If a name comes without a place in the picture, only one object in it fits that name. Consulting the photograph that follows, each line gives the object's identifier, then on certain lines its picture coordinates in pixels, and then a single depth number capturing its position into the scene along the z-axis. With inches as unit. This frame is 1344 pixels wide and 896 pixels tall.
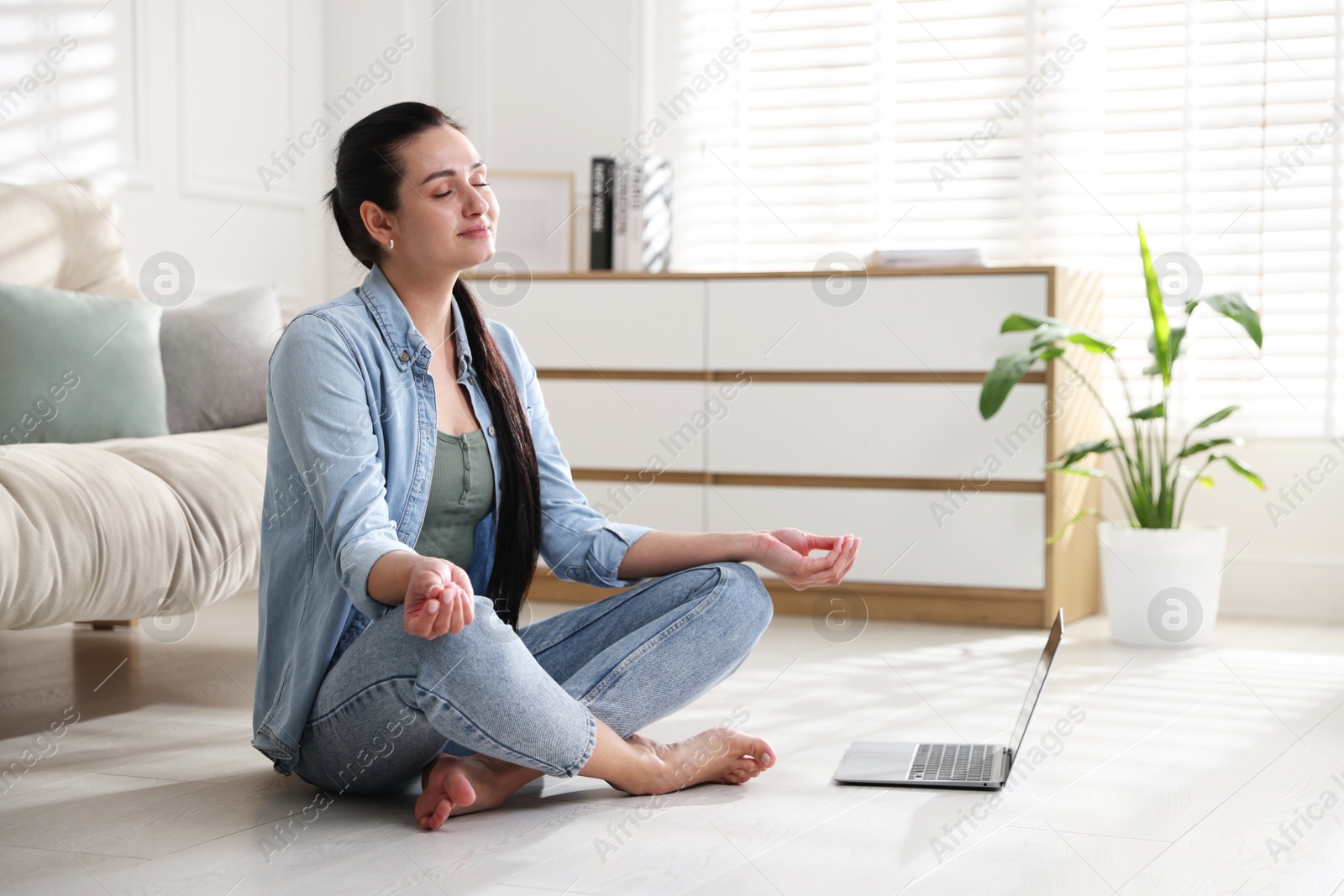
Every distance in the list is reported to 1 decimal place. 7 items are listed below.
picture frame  146.1
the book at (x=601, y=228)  136.8
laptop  66.4
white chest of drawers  119.2
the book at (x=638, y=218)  135.9
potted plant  110.3
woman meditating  56.7
